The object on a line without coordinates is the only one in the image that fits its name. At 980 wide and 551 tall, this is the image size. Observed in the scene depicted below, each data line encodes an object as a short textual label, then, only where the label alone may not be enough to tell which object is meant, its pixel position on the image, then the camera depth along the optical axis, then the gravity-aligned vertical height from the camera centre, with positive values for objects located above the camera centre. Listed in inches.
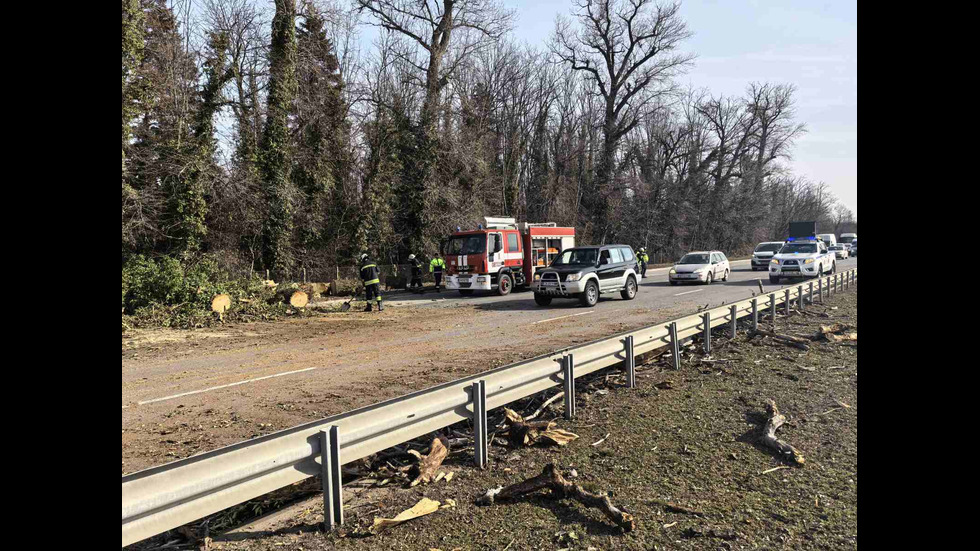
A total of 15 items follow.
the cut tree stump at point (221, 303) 633.0 -49.1
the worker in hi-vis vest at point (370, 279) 719.1 -24.6
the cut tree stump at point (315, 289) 886.0 -46.3
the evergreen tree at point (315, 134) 1025.5 +227.3
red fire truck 885.2 +8.1
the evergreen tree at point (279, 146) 934.4 +183.6
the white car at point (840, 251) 2106.1 +39.5
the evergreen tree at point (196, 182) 778.8 +103.3
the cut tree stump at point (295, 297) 723.4 -48.5
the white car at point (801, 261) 1004.6 +1.3
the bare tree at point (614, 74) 1859.0 +605.7
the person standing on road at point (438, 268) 1003.3 -14.5
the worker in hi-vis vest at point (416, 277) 1031.0 -31.4
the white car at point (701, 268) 1048.2 -12.6
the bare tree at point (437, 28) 1290.6 +523.3
